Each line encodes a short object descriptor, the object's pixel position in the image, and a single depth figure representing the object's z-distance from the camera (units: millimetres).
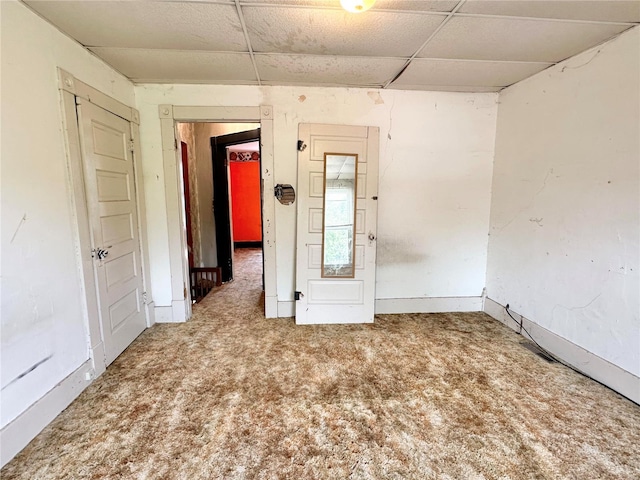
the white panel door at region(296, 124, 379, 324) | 3045
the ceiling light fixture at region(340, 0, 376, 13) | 1423
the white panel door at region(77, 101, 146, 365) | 2227
